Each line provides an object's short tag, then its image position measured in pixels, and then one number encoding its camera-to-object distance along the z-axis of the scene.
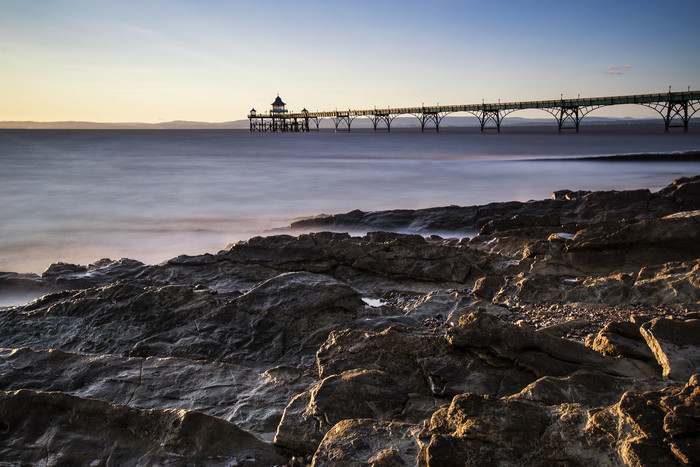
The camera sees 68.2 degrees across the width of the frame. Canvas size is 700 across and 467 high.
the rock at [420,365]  2.81
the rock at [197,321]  3.88
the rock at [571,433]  1.89
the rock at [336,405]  2.49
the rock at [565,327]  3.76
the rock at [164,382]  2.94
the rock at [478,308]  4.16
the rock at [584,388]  2.48
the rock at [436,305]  4.54
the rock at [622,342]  3.10
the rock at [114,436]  2.38
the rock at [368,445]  2.08
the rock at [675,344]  2.81
